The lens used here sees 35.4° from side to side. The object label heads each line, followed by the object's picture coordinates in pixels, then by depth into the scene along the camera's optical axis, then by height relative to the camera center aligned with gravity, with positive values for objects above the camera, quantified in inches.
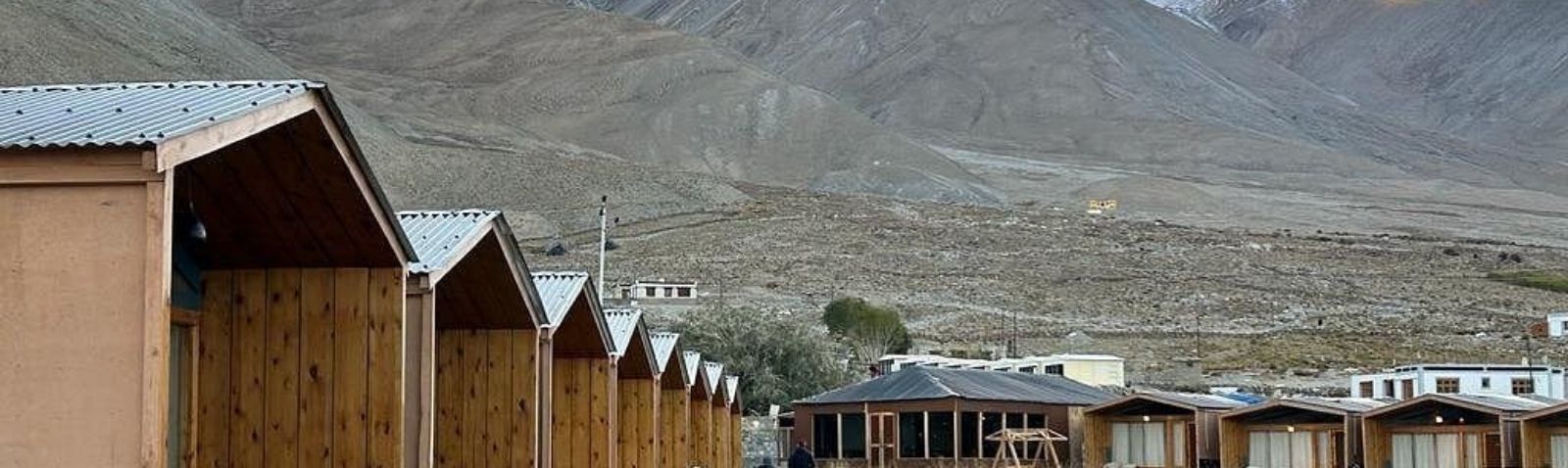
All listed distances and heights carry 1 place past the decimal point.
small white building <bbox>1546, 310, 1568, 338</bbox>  3511.3 +185.1
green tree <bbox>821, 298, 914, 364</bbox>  3294.8 +184.1
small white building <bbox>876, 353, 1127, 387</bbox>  2664.9 +101.0
